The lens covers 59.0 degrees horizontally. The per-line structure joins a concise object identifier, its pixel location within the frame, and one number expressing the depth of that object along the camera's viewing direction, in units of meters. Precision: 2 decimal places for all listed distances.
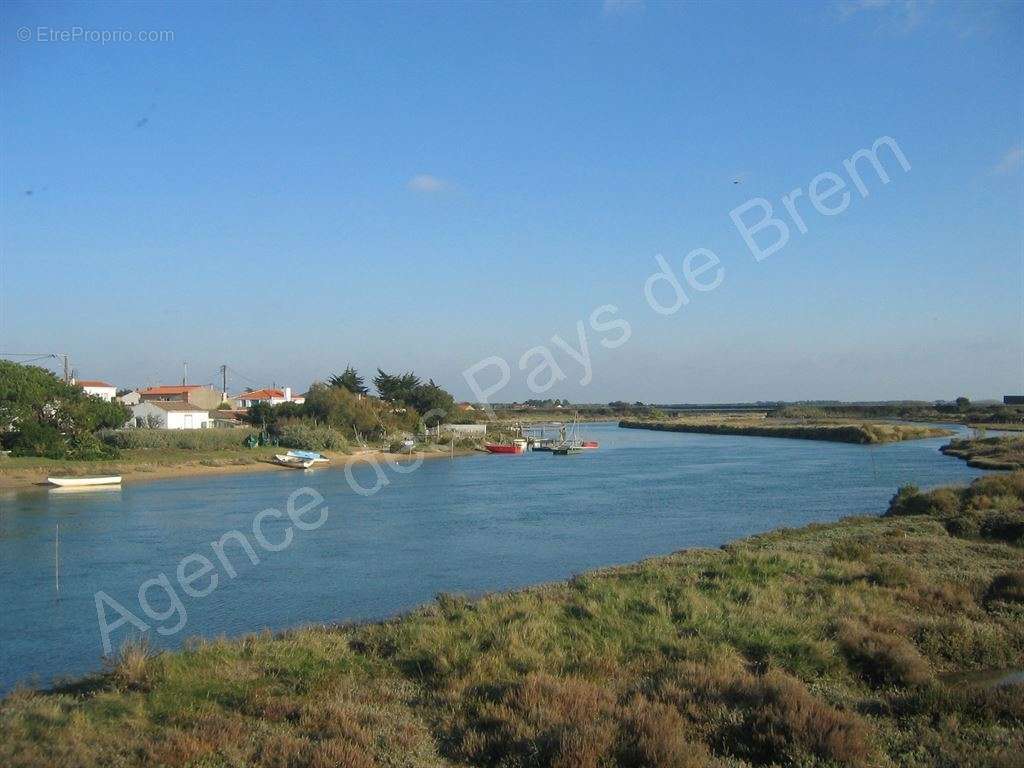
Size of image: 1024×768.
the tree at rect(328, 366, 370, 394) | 90.00
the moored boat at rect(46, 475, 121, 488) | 41.06
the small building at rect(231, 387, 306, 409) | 99.56
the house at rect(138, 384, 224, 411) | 87.25
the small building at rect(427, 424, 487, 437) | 85.35
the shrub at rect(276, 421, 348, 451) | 64.19
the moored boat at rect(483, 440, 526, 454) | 81.81
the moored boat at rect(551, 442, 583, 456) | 78.56
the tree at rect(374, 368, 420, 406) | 92.81
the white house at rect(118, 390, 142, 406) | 84.06
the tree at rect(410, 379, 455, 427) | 91.12
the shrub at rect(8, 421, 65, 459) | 46.94
